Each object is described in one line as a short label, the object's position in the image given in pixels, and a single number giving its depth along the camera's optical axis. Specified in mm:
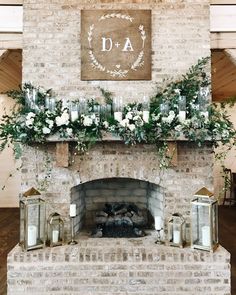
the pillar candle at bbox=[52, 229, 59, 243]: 3319
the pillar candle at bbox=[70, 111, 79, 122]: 3287
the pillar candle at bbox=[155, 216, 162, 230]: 3318
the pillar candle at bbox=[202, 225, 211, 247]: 3172
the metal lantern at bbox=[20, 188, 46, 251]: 3195
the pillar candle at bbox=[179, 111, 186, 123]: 3260
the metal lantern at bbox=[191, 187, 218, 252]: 3164
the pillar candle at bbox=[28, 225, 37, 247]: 3205
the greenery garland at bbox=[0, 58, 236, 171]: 3227
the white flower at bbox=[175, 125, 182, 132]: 3232
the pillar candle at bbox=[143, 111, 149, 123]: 3255
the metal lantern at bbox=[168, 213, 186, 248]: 3273
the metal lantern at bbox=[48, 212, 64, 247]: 3320
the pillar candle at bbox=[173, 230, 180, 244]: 3283
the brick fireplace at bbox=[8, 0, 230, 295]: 3096
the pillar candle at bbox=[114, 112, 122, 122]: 3301
